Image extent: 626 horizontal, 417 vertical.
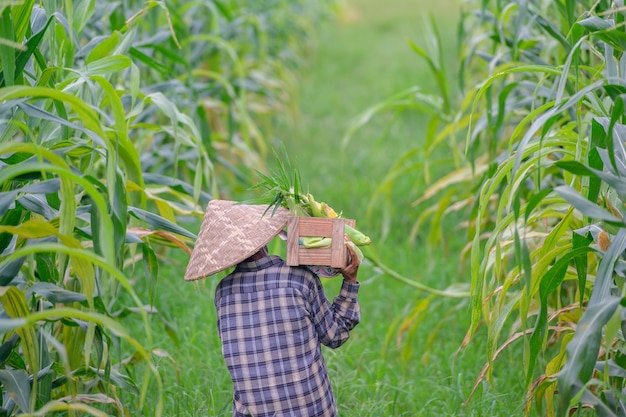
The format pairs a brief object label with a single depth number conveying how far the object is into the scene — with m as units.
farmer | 10.84
